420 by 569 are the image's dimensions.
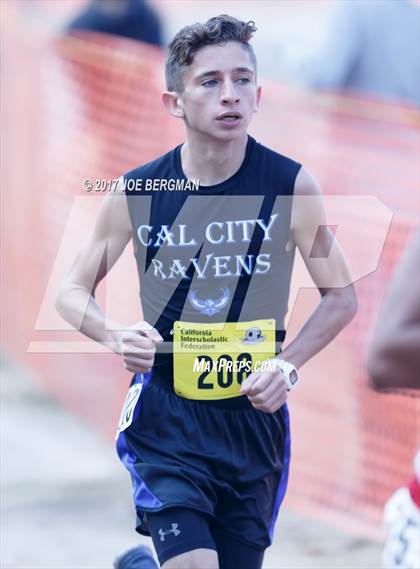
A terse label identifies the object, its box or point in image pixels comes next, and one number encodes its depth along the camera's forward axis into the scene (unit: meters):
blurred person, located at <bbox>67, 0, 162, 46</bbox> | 14.36
